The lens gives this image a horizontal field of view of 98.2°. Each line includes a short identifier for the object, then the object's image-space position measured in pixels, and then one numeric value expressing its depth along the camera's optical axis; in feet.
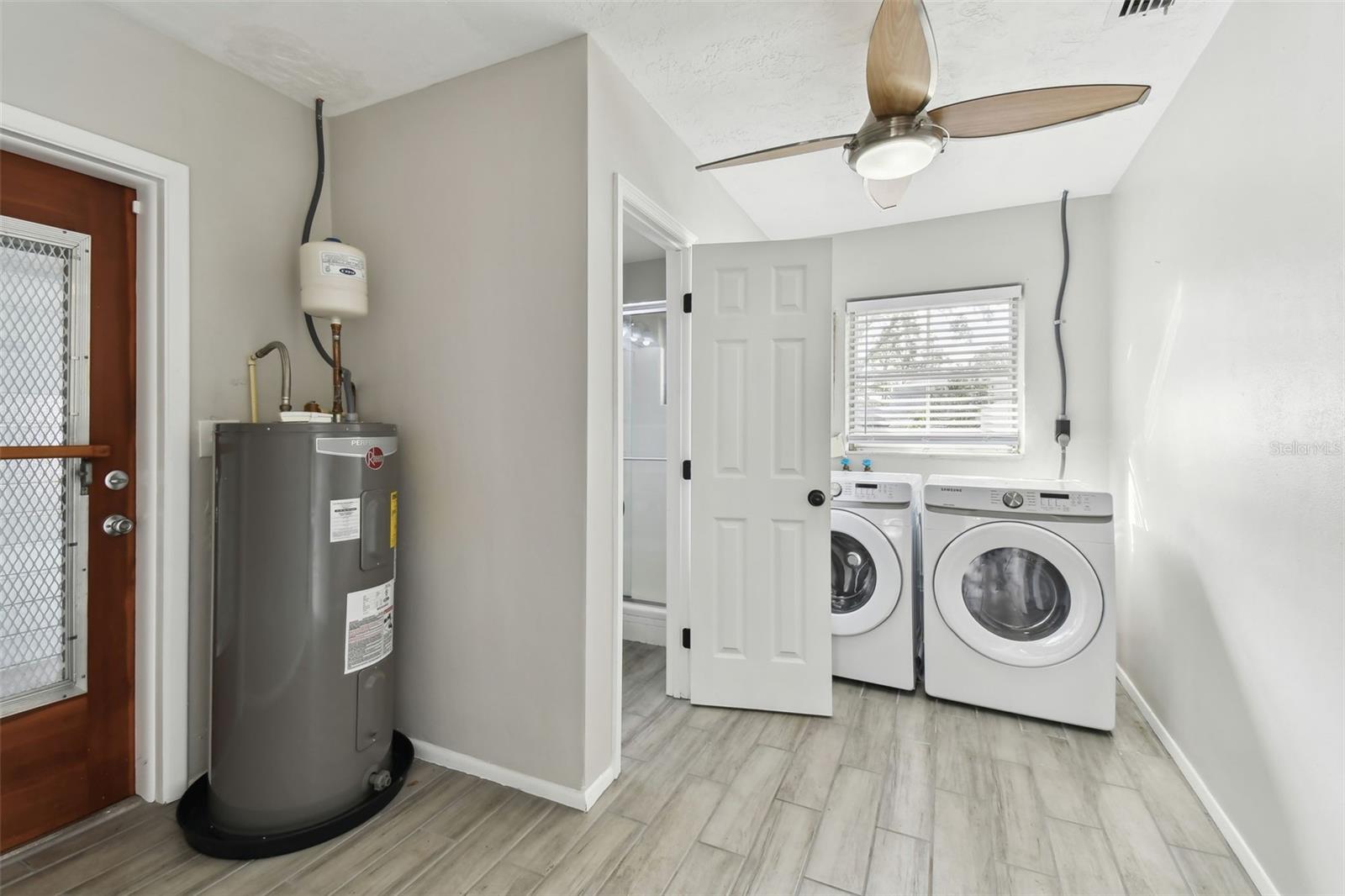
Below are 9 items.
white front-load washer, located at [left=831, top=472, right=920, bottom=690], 8.87
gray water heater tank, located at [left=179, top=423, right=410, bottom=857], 5.59
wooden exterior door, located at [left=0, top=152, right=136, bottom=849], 5.44
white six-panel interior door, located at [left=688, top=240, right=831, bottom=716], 8.20
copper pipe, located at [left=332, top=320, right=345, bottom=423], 6.88
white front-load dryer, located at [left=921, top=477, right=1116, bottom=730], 7.69
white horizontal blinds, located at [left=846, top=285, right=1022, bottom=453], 11.03
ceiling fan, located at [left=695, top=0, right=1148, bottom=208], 4.45
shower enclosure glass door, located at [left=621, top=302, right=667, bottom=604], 11.76
